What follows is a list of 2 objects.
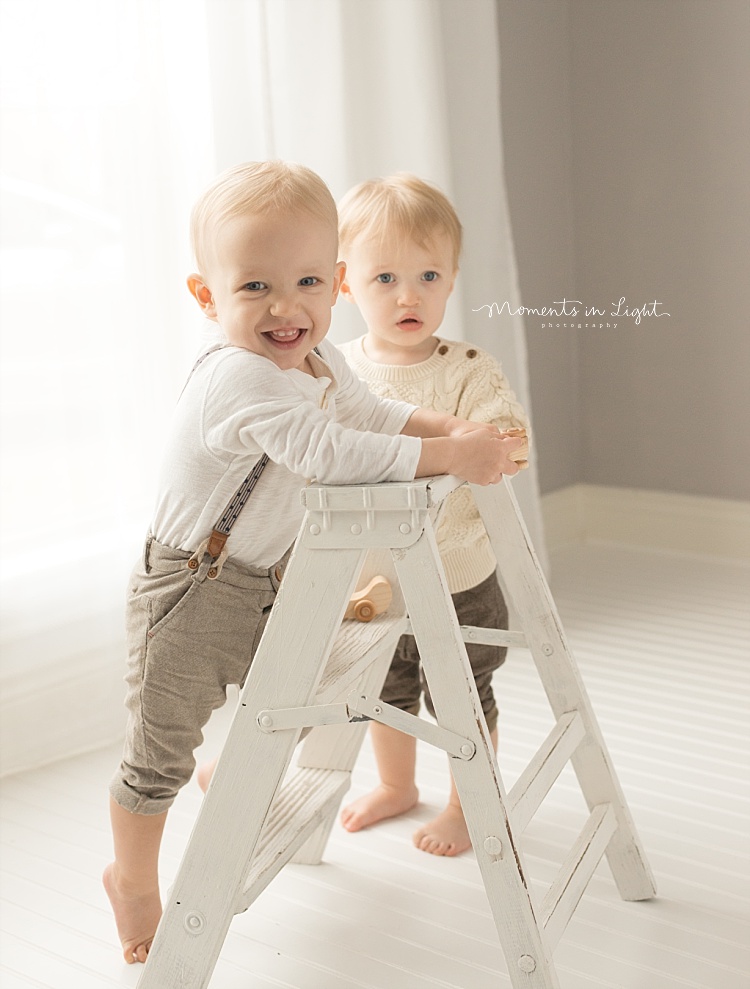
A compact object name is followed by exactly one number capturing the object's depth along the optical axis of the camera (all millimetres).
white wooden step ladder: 1102
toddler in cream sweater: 1589
